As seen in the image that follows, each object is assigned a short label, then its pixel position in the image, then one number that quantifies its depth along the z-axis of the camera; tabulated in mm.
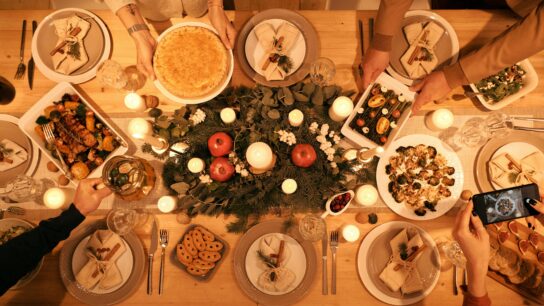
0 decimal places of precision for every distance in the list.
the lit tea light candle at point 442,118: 1387
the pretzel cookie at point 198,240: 1333
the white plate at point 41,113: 1349
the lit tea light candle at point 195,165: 1303
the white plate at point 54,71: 1463
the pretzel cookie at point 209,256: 1321
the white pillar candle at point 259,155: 1188
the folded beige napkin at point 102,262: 1308
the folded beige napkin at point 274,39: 1472
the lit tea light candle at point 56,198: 1352
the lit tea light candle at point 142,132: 1339
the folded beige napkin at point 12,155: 1409
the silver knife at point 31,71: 1503
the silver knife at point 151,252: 1339
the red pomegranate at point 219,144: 1289
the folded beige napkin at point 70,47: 1477
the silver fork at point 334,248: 1348
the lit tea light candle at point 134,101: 1390
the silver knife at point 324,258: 1342
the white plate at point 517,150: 1444
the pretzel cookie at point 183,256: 1311
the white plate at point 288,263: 1327
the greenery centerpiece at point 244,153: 1351
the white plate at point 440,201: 1385
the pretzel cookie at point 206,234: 1343
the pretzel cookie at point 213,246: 1335
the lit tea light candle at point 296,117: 1337
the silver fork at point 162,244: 1340
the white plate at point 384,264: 1318
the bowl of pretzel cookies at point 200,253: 1314
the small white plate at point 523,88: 1418
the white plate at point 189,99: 1362
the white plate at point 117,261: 1329
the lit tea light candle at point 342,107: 1321
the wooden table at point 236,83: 1336
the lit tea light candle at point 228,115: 1352
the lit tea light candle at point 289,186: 1296
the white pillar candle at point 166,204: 1331
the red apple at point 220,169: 1281
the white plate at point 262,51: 1491
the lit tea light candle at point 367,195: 1322
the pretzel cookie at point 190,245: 1322
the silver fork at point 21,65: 1505
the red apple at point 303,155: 1281
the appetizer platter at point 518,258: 1309
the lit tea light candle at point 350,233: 1328
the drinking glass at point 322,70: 1409
